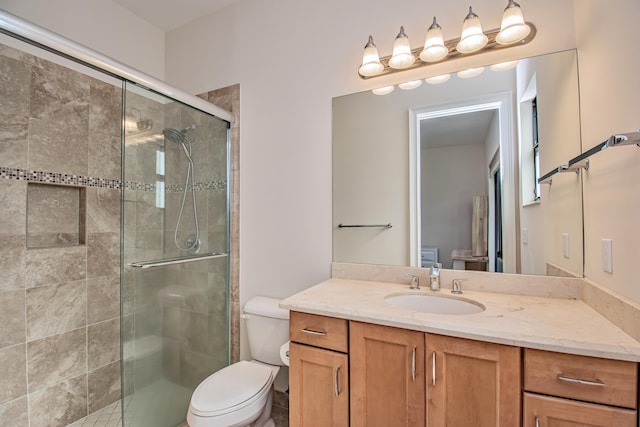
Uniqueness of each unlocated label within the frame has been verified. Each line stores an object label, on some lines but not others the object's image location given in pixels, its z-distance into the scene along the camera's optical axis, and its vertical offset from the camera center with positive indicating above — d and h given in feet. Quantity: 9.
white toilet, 4.38 -2.80
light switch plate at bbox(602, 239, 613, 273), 3.45 -0.46
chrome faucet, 4.81 -1.02
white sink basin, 4.47 -1.35
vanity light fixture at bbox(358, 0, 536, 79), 4.41 +2.82
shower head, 6.08 +1.77
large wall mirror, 4.42 +0.78
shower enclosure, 5.38 -0.48
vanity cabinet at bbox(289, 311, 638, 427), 2.81 -1.84
